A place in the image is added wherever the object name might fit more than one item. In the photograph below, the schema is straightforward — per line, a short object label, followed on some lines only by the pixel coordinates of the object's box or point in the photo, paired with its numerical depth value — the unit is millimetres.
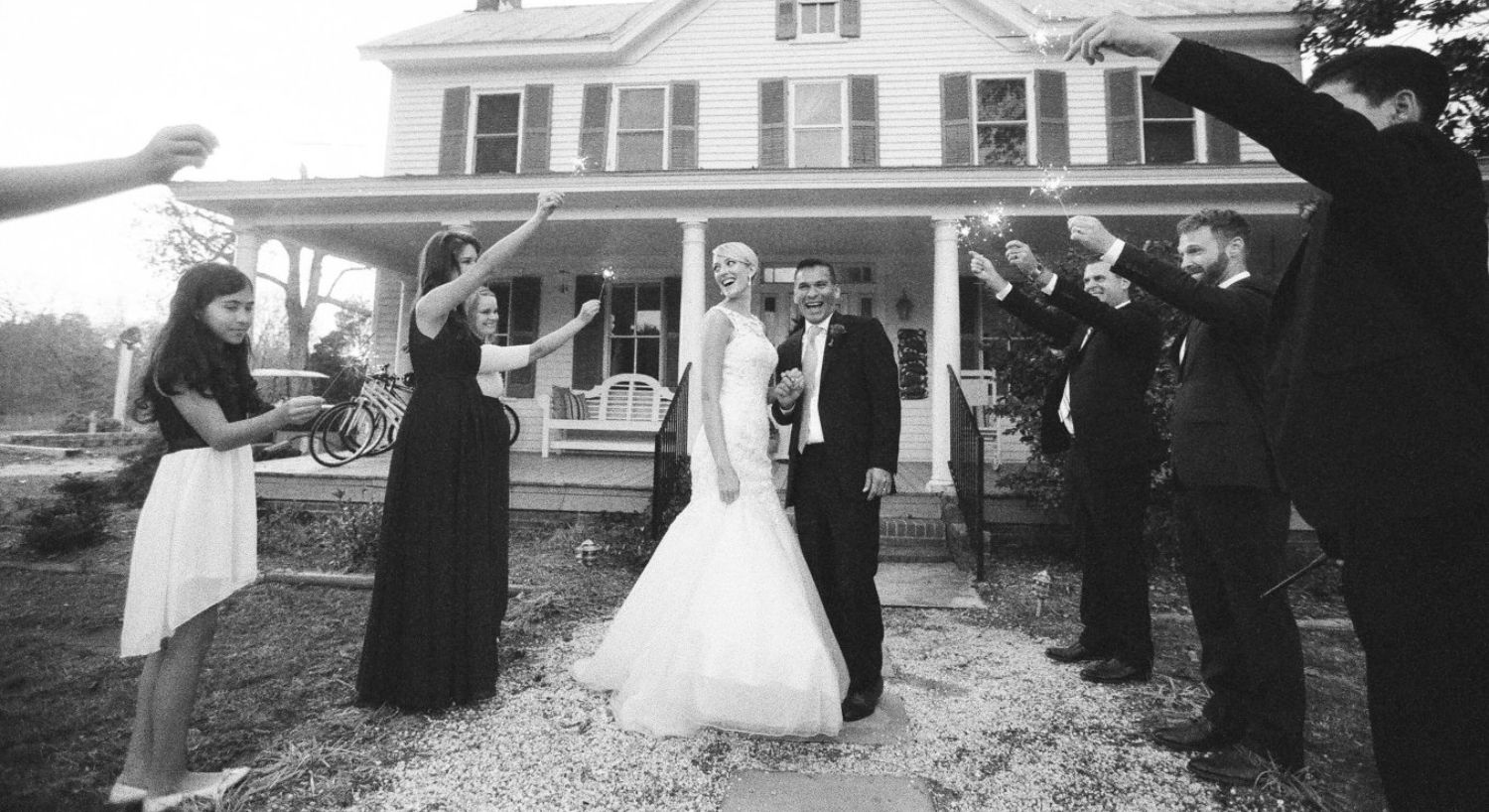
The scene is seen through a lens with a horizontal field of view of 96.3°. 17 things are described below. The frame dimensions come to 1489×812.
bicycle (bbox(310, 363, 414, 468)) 8508
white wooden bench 9164
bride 2580
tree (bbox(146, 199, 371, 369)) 22016
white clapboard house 8688
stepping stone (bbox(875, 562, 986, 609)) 4875
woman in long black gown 2879
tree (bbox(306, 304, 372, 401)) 13953
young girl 2119
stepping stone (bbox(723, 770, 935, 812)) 2217
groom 2928
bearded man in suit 2400
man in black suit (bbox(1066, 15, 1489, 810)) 1320
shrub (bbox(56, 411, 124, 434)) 19391
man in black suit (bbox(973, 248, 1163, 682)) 3424
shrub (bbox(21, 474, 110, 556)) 6191
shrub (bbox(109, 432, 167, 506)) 8414
